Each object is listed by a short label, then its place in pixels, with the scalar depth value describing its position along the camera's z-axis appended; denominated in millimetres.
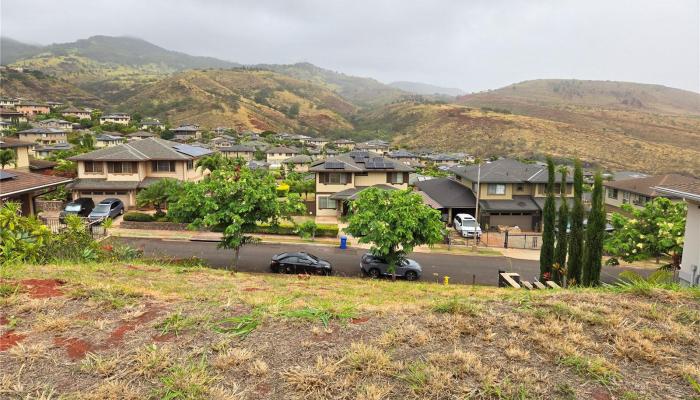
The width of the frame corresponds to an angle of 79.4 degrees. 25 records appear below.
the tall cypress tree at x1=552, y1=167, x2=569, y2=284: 19558
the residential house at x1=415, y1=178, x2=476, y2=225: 36562
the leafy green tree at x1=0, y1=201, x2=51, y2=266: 11320
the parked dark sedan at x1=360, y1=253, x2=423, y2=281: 21859
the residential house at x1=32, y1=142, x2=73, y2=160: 63131
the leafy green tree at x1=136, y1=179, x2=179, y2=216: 32969
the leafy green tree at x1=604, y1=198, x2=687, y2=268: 16906
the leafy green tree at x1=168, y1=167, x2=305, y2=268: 19109
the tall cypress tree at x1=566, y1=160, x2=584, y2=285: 17828
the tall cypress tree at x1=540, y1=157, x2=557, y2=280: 19984
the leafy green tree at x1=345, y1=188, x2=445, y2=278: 19594
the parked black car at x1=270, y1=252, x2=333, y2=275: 21656
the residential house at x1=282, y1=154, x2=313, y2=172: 68938
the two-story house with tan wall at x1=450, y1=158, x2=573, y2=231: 35656
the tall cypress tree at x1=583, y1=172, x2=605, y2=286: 16609
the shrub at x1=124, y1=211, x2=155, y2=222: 32781
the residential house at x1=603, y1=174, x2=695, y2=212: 36250
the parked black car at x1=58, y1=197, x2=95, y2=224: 32581
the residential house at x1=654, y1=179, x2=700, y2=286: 15430
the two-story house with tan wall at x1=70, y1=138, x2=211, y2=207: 36656
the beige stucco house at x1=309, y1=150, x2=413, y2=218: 37906
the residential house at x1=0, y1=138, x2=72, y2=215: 16500
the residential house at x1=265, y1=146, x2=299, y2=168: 81156
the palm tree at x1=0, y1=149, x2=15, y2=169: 39438
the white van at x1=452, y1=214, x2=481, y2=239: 33062
